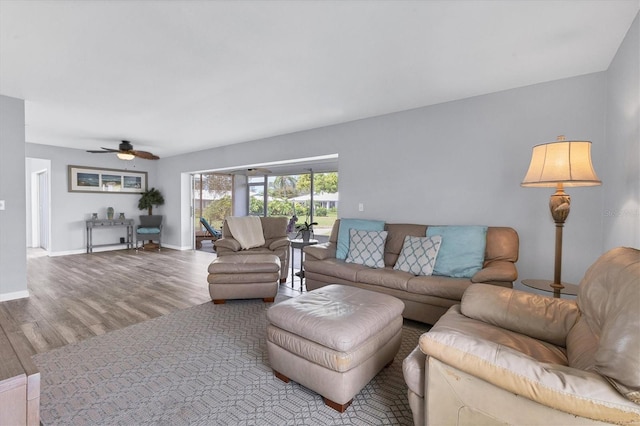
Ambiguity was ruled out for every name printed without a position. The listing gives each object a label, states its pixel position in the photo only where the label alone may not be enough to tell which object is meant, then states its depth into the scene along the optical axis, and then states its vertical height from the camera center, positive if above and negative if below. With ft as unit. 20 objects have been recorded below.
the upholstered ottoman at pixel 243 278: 11.43 -2.92
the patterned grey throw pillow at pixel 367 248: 11.50 -1.72
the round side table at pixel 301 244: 14.07 -1.87
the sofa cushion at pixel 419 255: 10.21 -1.78
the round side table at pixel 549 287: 7.16 -2.05
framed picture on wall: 22.25 +1.97
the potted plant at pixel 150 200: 25.41 +0.41
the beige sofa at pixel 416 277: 8.93 -2.43
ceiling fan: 18.33 +3.39
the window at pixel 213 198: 26.45 +0.70
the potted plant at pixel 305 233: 14.32 -1.38
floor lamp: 6.72 +0.90
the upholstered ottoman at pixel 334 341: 5.55 -2.81
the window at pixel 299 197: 23.99 +0.79
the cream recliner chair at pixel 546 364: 3.01 -2.04
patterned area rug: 5.51 -4.03
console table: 22.56 -1.79
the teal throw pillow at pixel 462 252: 9.75 -1.55
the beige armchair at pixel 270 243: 13.88 -1.89
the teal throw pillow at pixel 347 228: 12.69 -0.96
